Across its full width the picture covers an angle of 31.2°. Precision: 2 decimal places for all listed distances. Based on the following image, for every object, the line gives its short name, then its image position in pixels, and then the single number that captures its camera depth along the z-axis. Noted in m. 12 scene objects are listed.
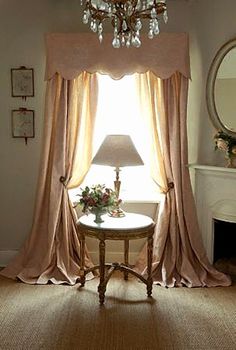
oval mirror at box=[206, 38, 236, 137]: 3.68
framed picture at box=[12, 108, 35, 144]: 3.92
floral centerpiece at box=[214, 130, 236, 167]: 3.57
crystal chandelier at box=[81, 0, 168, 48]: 2.23
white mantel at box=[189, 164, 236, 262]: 3.69
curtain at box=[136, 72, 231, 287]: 3.73
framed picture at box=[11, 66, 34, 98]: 3.87
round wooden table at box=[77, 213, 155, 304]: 3.21
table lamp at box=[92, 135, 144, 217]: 3.39
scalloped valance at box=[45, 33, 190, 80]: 3.66
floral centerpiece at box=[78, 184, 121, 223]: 3.30
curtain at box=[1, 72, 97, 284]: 3.73
